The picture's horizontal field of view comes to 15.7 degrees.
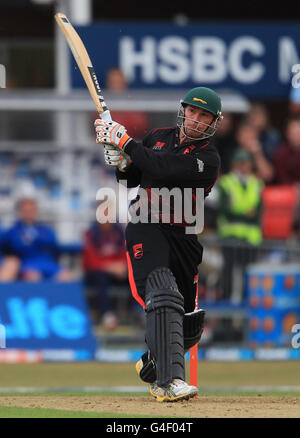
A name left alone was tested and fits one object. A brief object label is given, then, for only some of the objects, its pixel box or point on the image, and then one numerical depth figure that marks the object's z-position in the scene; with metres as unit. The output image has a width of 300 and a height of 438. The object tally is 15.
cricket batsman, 7.69
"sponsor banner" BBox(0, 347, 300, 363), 13.45
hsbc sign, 16.02
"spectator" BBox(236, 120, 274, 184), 15.48
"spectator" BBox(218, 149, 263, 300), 14.38
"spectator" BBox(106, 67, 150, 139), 14.86
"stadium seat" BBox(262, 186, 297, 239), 15.15
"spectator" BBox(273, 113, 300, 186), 15.27
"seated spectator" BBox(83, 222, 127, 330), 14.00
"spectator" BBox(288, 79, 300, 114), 15.92
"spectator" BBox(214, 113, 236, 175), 15.54
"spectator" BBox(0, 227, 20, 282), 13.80
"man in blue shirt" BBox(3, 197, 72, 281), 13.91
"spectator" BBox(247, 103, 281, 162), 15.86
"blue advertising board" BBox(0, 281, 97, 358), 13.48
